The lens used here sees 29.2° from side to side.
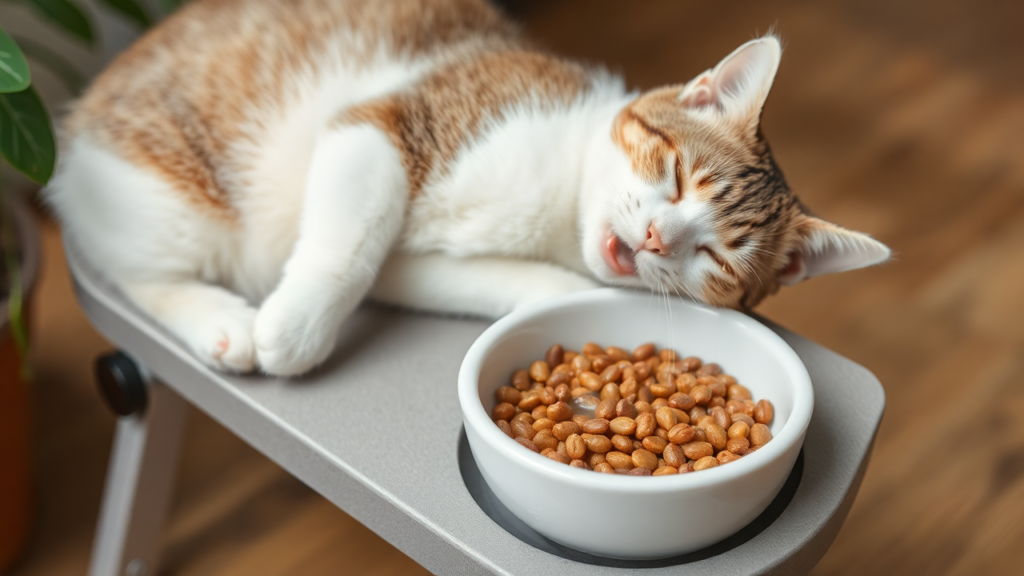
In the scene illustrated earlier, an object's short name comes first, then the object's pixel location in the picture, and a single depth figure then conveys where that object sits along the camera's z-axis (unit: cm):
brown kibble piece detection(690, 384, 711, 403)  82
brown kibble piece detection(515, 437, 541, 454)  79
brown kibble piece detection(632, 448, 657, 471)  79
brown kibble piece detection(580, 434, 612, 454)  80
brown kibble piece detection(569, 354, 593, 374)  84
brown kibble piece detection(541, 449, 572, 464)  79
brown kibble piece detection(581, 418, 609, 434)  81
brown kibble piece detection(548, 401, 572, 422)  81
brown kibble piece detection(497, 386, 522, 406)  83
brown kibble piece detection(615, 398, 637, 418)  82
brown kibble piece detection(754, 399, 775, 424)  81
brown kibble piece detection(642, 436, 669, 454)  80
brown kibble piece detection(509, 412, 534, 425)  81
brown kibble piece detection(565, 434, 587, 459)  80
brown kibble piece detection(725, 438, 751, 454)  79
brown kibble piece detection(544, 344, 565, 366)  85
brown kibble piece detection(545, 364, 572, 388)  83
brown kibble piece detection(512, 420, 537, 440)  80
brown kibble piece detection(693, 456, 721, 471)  79
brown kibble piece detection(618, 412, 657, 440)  80
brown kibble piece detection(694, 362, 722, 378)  84
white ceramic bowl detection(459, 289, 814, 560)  76
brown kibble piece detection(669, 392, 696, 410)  82
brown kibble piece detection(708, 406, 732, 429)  81
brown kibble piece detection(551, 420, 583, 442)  80
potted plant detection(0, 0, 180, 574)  87
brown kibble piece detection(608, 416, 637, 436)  81
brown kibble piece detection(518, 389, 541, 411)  82
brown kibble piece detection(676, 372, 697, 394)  83
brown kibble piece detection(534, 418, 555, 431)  81
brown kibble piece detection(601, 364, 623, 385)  83
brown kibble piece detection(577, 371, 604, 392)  83
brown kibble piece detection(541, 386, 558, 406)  82
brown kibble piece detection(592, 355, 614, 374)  84
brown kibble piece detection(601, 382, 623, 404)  83
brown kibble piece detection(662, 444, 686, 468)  79
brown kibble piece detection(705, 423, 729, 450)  80
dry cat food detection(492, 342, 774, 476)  80
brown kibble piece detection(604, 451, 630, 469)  79
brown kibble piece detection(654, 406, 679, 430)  81
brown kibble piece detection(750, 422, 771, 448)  80
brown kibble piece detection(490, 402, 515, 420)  82
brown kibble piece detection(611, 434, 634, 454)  80
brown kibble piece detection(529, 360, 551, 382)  84
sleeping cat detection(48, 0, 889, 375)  85
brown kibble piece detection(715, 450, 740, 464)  79
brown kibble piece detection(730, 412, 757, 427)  81
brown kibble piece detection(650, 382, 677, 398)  83
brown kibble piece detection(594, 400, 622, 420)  81
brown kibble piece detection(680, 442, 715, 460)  80
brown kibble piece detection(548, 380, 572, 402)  82
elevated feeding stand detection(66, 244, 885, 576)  79
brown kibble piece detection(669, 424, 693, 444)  80
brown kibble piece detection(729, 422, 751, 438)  80
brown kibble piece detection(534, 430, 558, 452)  80
